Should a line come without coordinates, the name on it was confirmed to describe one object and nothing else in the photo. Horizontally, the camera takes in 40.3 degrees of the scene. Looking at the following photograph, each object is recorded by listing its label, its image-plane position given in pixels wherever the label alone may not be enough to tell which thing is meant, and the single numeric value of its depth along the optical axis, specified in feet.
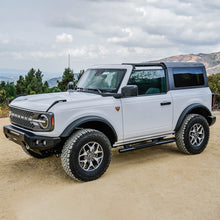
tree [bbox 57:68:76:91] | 76.49
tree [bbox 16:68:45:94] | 85.97
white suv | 15.28
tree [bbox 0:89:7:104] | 65.53
